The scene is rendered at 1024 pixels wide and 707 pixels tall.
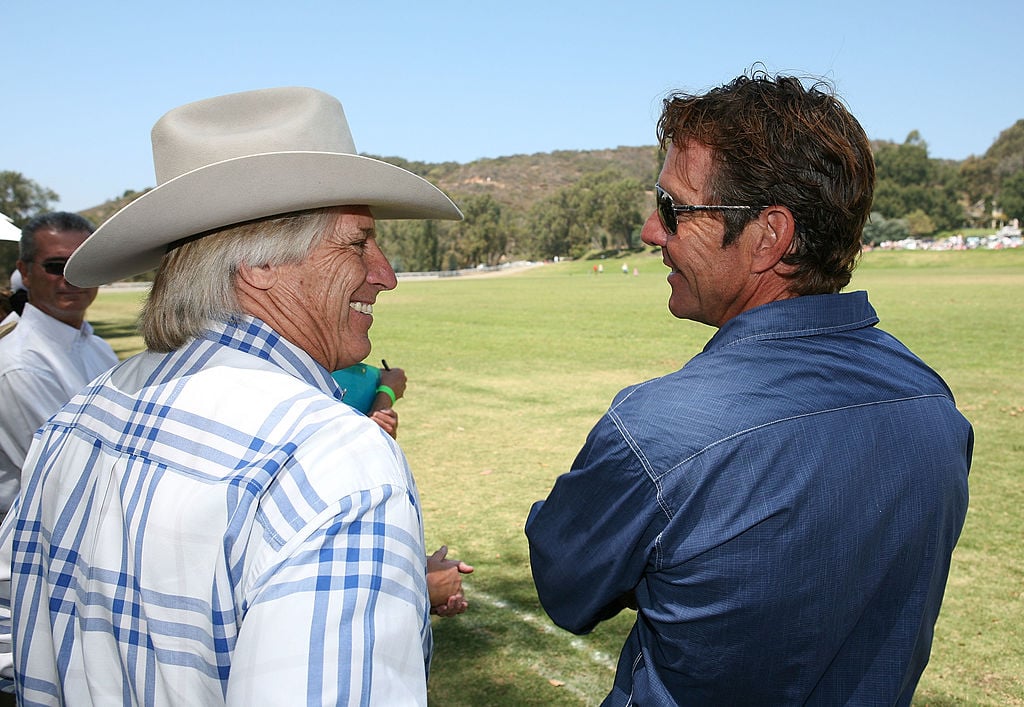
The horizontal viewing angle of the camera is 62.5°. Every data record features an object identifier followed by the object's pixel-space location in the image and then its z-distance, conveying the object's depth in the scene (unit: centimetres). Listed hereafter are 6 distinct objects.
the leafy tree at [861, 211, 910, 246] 11825
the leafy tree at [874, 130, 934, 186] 14850
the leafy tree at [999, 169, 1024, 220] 12794
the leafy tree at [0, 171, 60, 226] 3778
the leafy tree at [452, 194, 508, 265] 13738
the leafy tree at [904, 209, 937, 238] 12850
